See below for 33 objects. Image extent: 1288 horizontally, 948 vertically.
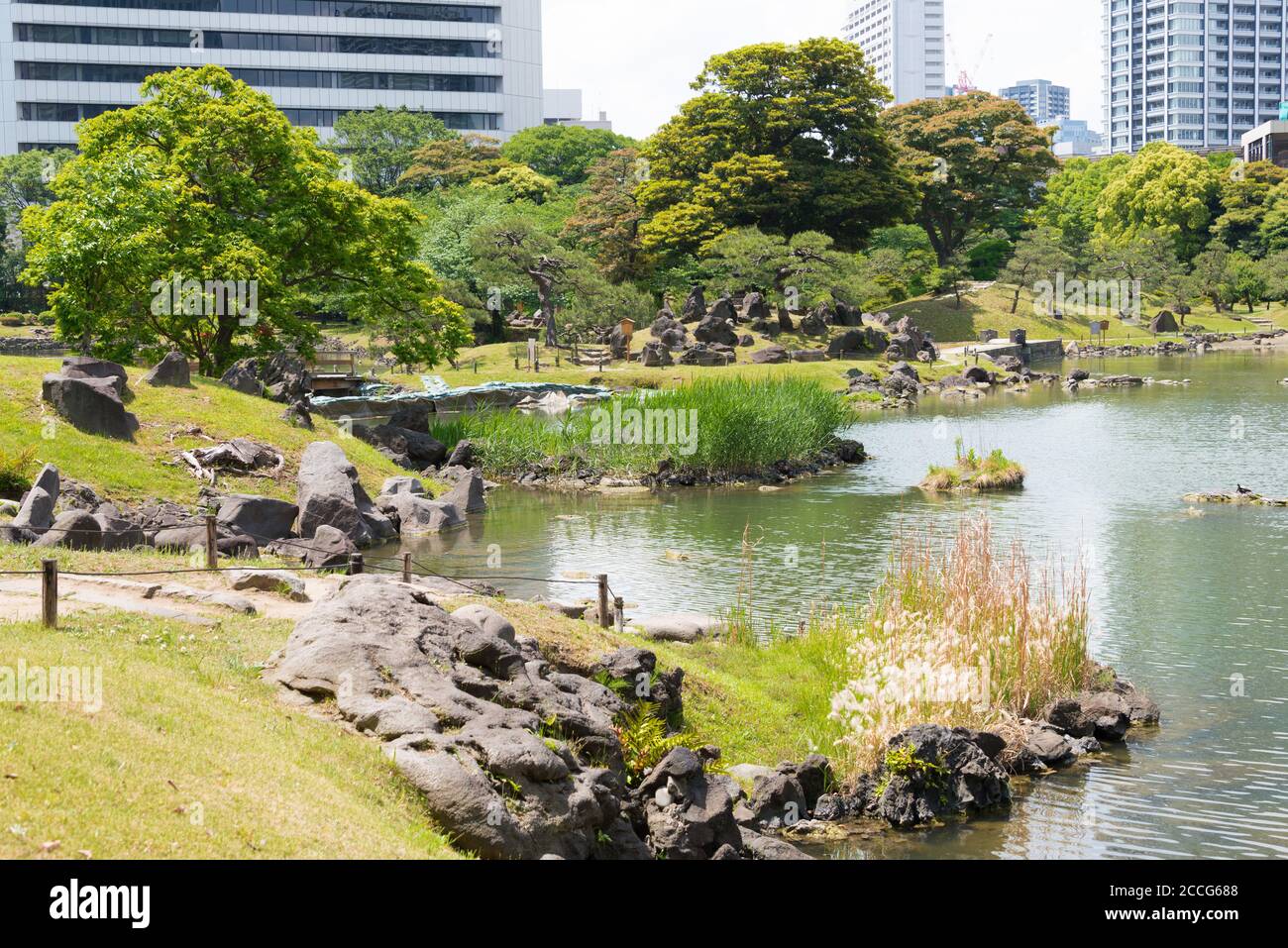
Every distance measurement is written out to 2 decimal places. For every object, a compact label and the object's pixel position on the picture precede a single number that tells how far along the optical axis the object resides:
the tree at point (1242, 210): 84.25
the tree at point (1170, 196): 86.94
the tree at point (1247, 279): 80.00
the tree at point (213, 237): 26.27
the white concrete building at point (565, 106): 133.88
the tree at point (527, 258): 53.75
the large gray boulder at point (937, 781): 10.63
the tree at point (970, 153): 76.31
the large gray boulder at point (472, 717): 8.08
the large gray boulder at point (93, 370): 22.41
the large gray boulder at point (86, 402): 21.94
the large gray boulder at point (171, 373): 25.08
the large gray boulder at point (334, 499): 20.78
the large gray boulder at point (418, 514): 23.97
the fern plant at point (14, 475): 19.00
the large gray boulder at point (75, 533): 15.73
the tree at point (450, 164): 78.12
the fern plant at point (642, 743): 10.41
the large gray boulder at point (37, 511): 15.51
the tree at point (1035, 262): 73.31
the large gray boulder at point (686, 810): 9.25
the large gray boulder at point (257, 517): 18.94
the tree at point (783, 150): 64.62
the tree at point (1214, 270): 81.31
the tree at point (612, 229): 66.81
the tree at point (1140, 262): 78.56
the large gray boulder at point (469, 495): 25.77
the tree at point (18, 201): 74.31
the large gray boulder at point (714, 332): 55.34
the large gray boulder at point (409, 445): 29.64
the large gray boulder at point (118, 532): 16.61
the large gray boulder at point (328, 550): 18.09
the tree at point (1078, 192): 96.06
